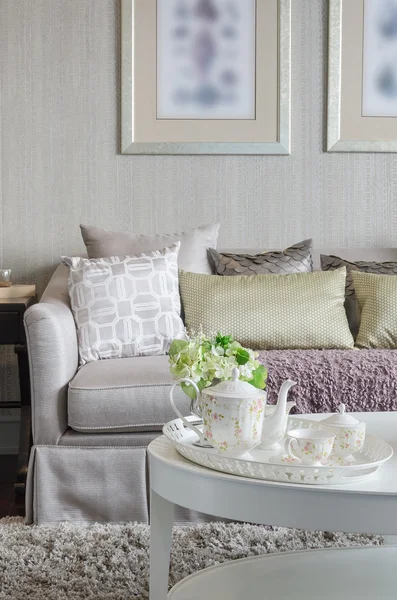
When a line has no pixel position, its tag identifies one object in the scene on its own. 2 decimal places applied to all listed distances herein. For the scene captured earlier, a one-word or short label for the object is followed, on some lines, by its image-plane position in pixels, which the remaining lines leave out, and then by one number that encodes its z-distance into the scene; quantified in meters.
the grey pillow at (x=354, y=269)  3.18
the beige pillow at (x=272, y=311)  2.95
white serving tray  1.36
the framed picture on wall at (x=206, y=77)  3.57
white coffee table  1.30
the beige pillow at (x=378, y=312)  2.98
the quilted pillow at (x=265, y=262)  3.17
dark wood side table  2.95
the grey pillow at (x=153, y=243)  3.17
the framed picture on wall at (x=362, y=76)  3.60
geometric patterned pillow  2.84
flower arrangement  1.61
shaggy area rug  1.96
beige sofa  2.47
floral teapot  1.49
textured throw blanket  2.53
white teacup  1.44
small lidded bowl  1.51
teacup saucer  1.47
